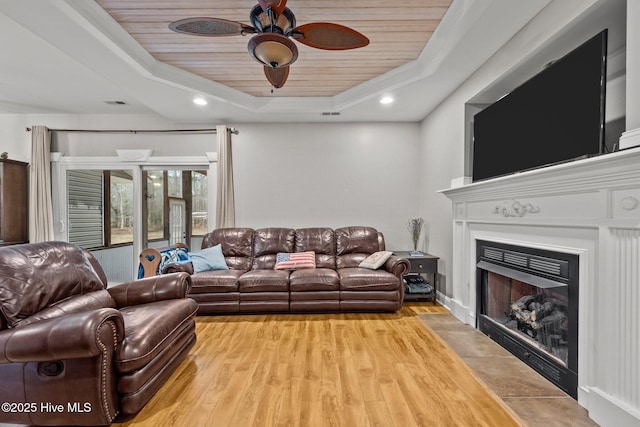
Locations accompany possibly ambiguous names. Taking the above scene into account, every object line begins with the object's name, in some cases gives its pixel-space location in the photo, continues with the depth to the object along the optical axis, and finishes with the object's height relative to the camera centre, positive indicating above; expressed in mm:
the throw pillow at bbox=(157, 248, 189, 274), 3650 -593
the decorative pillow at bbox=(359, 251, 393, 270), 3741 -643
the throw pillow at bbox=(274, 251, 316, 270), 3947 -683
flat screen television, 1771 +684
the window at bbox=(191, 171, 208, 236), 4824 +140
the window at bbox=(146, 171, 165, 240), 4766 +90
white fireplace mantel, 1493 -222
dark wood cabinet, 4059 +118
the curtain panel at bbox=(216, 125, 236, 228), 4473 +374
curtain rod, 4586 +1251
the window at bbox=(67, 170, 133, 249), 4664 +55
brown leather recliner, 1462 -746
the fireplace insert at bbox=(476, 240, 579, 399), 1938 -769
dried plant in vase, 4469 -298
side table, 3836 -700
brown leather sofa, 3479 -945
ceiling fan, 1804 +1152
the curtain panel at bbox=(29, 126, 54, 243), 4266 +300
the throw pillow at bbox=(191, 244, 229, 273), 3780 -649
